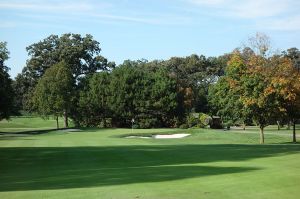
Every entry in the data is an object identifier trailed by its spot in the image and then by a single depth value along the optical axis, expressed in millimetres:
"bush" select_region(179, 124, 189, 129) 71400
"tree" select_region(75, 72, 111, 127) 75250
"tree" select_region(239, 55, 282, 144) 42938
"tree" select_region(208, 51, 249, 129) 44344
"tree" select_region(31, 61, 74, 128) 71500
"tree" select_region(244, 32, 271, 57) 47062
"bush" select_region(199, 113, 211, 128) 73662
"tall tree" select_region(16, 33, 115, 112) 95125
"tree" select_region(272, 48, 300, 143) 43312
